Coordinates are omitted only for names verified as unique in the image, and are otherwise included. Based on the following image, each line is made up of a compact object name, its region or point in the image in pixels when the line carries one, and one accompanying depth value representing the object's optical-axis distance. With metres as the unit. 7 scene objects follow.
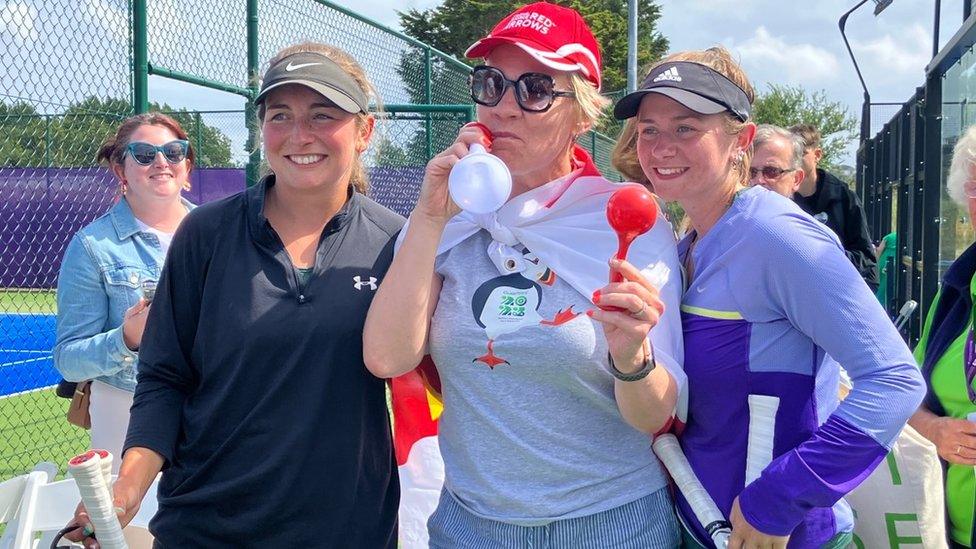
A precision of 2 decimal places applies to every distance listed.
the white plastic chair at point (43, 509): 2.74
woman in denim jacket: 3.25
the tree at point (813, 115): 40.38
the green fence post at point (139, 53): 4.71
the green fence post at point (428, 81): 9.95
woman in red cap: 1.98
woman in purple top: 1.77
